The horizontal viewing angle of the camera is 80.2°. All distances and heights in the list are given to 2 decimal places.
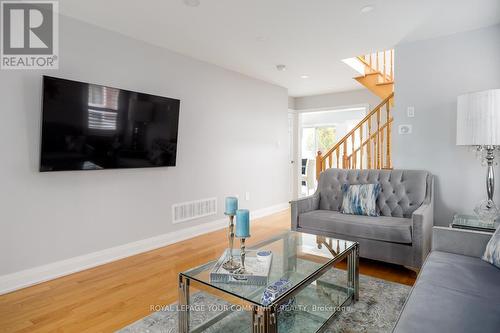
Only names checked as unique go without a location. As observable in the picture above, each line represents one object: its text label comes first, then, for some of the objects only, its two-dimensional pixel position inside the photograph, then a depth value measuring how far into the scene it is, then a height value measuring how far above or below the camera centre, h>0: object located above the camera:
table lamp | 2.44 +0.37
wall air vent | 3.84 -0.60
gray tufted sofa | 2.61 -0.51
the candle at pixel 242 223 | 1.64 -0.32
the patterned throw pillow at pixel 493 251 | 1.73 -0.49
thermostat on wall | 3.59 +0.48
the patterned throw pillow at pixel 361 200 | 3.14 -0.35
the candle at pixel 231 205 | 1.90 -0.25
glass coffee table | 1.50 -0.72
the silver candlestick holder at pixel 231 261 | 1.75 -0.59
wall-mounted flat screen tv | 2.61 +0.37
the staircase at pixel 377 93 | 4.19 +1.12
